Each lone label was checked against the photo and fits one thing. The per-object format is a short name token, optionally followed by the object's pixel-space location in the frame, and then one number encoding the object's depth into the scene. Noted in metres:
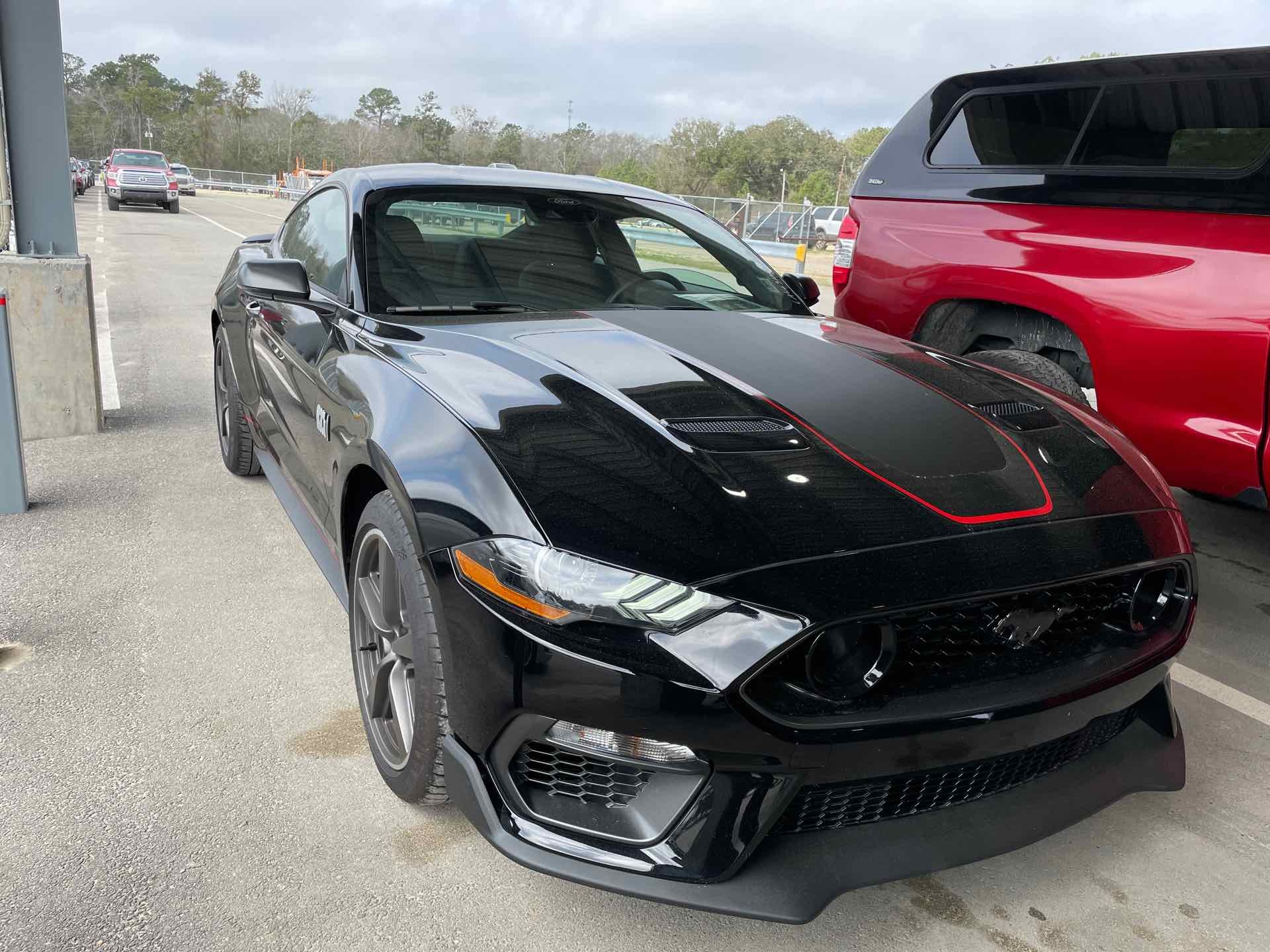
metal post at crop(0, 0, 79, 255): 4.96
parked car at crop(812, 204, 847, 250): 27.88
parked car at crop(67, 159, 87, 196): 33.20
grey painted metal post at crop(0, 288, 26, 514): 3.92
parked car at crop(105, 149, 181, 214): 28.22
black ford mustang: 1.63
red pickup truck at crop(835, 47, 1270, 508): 3.21
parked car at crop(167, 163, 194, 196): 45.03
